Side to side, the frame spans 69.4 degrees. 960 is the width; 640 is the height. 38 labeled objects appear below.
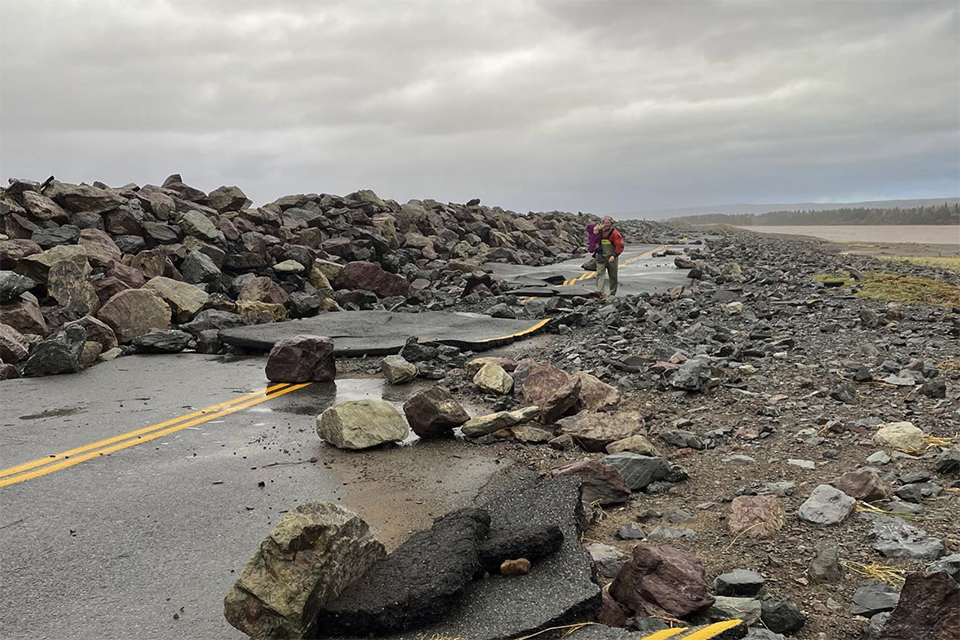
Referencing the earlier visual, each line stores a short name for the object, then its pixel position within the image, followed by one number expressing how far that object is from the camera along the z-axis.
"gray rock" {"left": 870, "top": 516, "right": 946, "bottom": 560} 3.43
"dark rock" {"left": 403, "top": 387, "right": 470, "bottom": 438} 6.09
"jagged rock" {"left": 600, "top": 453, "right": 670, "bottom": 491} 4.85
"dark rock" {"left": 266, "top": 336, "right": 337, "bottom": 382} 8.48
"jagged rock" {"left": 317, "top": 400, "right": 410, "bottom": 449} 5.85
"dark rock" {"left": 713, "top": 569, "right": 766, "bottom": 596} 3.22
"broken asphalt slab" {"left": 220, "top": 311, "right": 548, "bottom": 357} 10.44
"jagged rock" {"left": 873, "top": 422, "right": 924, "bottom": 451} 5.02
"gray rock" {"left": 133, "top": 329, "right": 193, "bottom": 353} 10.53
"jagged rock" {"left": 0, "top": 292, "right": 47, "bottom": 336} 10.45
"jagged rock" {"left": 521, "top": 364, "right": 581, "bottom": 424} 6.43
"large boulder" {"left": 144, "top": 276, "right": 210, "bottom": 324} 12.34
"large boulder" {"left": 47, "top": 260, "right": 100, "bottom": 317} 11.57
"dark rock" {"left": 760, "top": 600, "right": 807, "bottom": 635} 2.92
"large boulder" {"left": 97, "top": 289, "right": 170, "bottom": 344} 11.08
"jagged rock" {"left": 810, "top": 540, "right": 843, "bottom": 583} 3.29
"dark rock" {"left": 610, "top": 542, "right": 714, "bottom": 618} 3.03
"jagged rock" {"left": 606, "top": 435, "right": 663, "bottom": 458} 5.39
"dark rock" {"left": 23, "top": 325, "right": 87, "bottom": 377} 8.97
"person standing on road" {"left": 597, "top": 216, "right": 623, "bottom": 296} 15.30
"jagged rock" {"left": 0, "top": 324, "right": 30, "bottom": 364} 9.25
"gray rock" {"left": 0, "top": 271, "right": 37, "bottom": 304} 10.55
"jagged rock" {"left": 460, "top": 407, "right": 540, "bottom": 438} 6.07
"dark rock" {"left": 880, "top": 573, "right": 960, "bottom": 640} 2.57
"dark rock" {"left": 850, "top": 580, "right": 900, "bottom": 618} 3.00
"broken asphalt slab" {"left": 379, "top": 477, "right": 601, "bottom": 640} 2.92
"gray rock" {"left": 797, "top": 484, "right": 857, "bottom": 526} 3.90
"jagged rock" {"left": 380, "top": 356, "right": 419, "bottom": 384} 8.59
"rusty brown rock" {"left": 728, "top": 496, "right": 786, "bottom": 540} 3.88
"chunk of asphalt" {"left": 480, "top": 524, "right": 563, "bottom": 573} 3.38
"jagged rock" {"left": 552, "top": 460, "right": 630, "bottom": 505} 4.60
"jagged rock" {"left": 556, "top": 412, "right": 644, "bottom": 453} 5.73
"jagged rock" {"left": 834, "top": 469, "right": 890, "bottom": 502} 4.13
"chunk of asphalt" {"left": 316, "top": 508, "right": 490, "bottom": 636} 2.96
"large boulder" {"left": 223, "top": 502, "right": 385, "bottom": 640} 2.91
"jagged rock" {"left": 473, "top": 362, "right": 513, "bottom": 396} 7.64
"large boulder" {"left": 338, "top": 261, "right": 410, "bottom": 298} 16.28
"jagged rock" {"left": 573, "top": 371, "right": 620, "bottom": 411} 6.86
